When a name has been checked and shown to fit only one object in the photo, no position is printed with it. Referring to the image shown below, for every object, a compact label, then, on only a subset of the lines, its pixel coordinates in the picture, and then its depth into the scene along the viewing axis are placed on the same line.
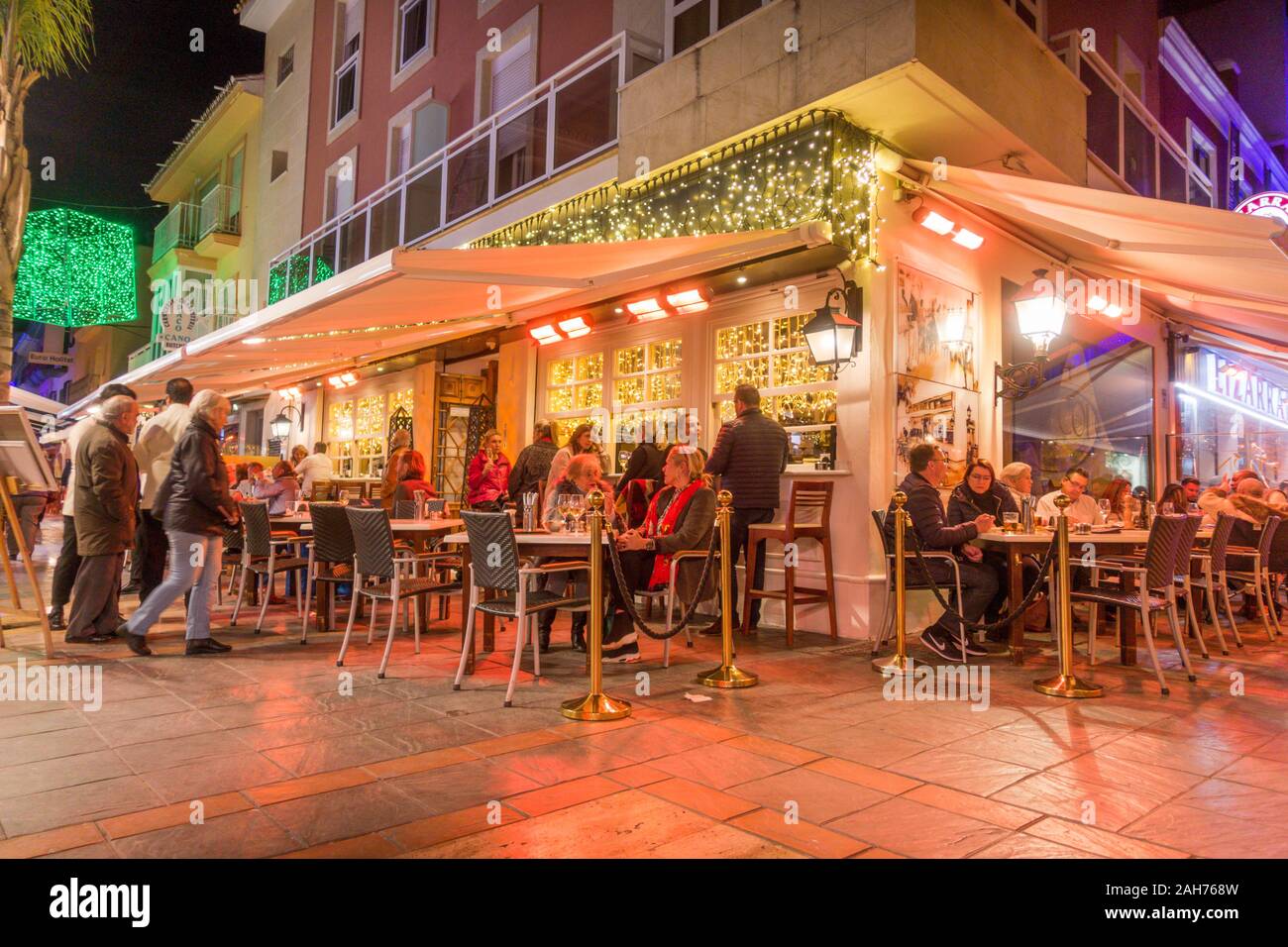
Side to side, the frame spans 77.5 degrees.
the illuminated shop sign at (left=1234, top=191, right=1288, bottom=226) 13.25
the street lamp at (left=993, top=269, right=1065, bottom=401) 7.73
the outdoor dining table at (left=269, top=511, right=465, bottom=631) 6.08
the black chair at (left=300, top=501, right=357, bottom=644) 5.96
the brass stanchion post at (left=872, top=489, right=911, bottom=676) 5.24
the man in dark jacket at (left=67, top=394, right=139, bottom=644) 5.82
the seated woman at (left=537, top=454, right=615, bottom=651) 5.72
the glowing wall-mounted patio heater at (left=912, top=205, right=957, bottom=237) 7.31
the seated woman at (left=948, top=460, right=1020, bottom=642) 6.24
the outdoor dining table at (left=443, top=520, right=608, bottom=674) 4.83
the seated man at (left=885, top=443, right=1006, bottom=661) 5.79
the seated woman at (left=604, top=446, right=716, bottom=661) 5.70
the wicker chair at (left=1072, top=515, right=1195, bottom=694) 5.07
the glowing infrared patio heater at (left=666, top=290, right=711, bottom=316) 7.83
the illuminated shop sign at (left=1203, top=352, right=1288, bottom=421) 14.02
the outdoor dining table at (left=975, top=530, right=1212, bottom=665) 5.55
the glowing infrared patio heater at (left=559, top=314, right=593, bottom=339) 9.40
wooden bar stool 6.66
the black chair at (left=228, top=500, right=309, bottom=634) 6.65
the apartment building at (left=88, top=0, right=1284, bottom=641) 6.44
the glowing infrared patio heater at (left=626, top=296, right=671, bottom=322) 8.24
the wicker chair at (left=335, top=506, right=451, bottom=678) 5.21
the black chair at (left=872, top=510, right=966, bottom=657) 5.78
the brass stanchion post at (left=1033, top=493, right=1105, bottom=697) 4.84
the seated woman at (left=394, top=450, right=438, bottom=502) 8.20
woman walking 5.54
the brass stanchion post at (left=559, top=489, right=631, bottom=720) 4.15
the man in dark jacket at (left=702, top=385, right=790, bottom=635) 6.92
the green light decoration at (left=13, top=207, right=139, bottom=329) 17.98
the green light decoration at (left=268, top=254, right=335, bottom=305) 14.54
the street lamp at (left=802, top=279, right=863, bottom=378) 6.77
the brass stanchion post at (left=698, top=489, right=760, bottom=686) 4.89
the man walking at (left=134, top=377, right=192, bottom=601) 6.57
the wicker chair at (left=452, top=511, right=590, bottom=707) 4.50
